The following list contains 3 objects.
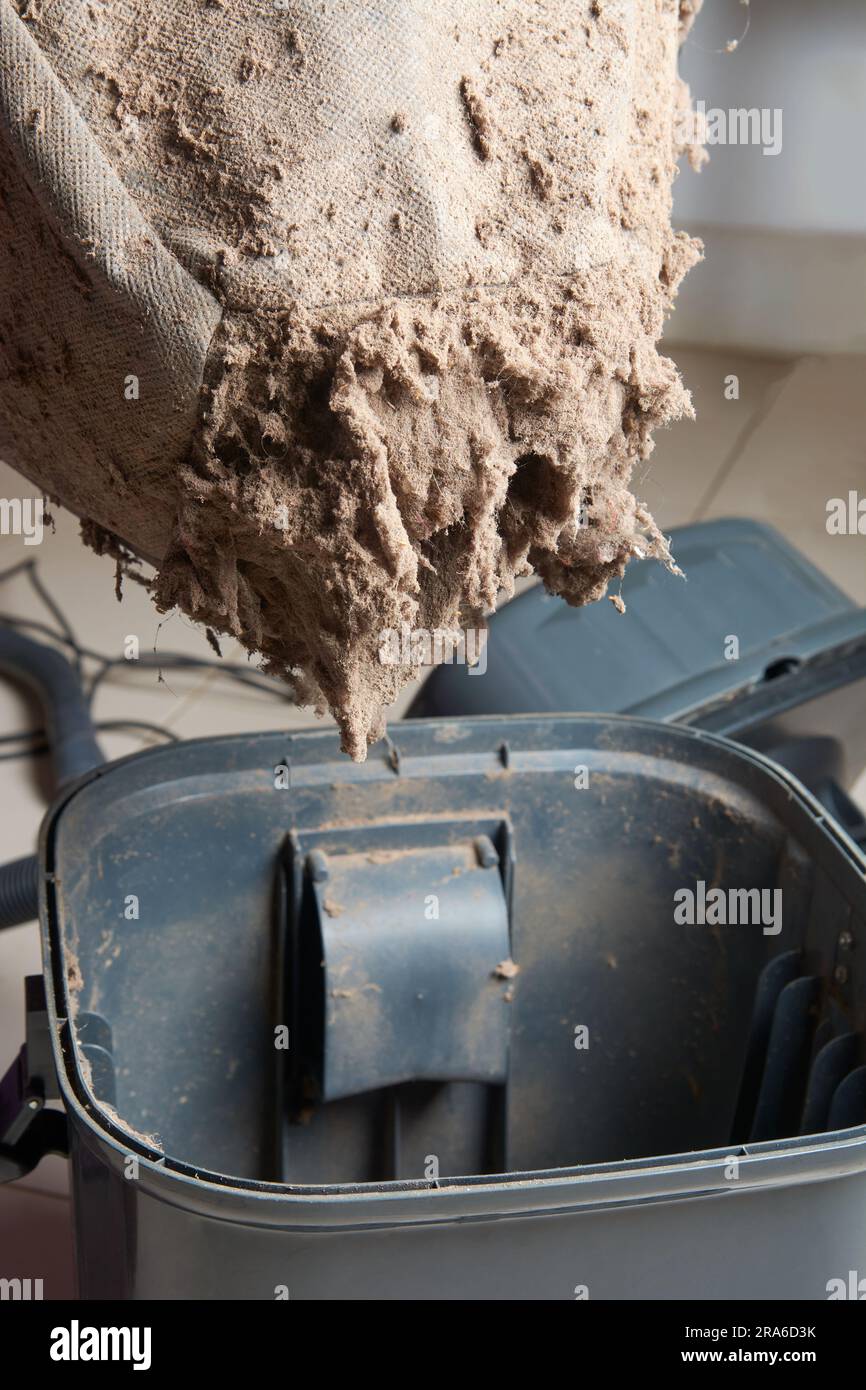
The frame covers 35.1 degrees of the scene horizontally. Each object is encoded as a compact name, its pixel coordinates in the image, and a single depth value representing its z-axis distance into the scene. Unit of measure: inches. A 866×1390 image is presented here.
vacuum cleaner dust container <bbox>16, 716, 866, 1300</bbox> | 39.2
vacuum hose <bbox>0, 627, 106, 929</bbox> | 65.2
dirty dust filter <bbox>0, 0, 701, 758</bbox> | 24.8
